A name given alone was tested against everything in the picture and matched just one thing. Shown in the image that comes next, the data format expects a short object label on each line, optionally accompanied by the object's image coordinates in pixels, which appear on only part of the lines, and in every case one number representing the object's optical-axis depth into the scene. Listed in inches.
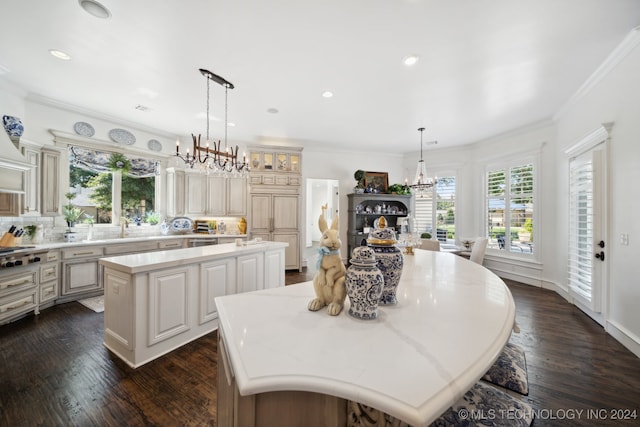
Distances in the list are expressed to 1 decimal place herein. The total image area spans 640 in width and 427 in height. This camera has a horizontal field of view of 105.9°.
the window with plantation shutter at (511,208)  182.7
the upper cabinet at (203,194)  198.8
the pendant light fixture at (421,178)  176.9
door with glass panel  111.0
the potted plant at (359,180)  235.1
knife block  116.9
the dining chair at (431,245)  157.8
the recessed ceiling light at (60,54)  100.3
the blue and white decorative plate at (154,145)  191.0
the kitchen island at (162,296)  83.1
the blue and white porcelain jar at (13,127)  121.6
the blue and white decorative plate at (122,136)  170.9
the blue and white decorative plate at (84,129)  155.5
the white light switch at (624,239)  96.4
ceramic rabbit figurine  39.3
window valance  161.0
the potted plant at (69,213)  152.2
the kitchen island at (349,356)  22.7
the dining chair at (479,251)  142.3
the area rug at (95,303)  130.6
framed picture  243.1
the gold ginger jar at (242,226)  214.8
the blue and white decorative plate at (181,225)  199.3
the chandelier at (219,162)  105.2
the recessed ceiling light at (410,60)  100.2
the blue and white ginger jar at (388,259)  42.4
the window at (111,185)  163.6
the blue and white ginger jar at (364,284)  36.1
